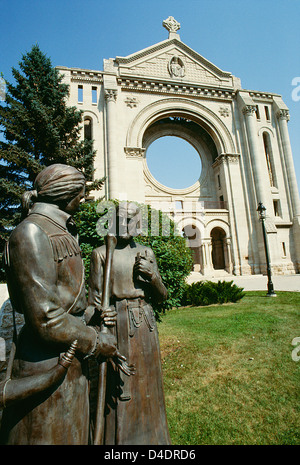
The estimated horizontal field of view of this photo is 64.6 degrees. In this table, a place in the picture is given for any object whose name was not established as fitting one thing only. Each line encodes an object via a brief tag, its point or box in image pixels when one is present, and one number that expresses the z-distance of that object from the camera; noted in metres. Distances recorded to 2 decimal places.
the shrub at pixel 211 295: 11.16
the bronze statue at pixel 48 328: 1.37
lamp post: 11.82
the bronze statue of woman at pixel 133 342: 2.25
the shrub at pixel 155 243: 5.71
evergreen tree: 12.85
